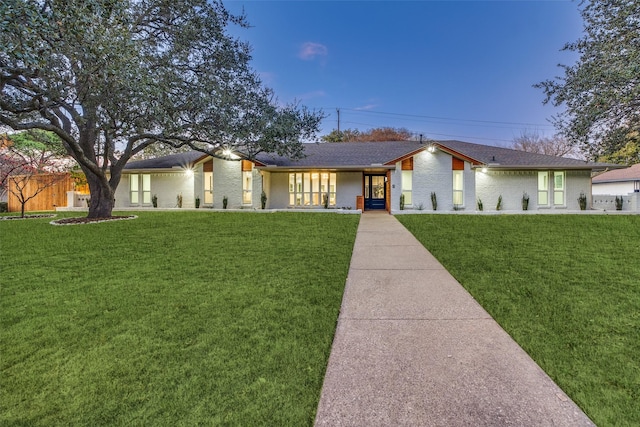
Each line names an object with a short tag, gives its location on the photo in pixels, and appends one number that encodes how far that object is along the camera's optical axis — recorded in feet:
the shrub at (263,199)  53.67
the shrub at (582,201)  50.67
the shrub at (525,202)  51.72
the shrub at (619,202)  49.73
